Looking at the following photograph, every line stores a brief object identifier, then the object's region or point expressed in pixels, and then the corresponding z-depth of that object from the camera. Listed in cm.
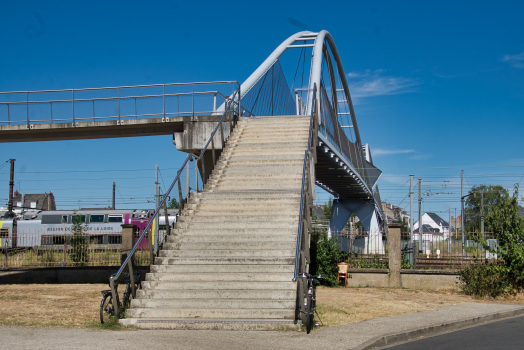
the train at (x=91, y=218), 4131
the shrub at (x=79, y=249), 2140
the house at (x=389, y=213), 10394
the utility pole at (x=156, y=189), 2432
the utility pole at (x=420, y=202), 2981
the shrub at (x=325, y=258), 1734
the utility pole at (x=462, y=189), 3528
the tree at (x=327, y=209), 10156
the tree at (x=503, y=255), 1373
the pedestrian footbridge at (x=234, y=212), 940
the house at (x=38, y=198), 8356
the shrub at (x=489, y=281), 1376
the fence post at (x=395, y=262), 1675
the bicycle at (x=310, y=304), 843
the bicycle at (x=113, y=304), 962
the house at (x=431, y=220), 11671
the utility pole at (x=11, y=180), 5294
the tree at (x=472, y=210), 7239
